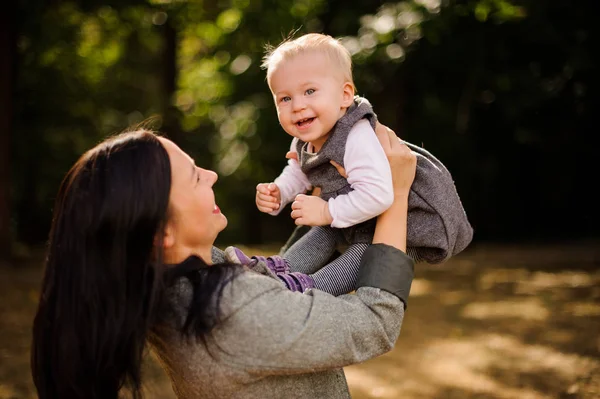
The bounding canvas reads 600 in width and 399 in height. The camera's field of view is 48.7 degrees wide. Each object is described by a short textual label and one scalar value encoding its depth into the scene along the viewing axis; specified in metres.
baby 1.95
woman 1.56
